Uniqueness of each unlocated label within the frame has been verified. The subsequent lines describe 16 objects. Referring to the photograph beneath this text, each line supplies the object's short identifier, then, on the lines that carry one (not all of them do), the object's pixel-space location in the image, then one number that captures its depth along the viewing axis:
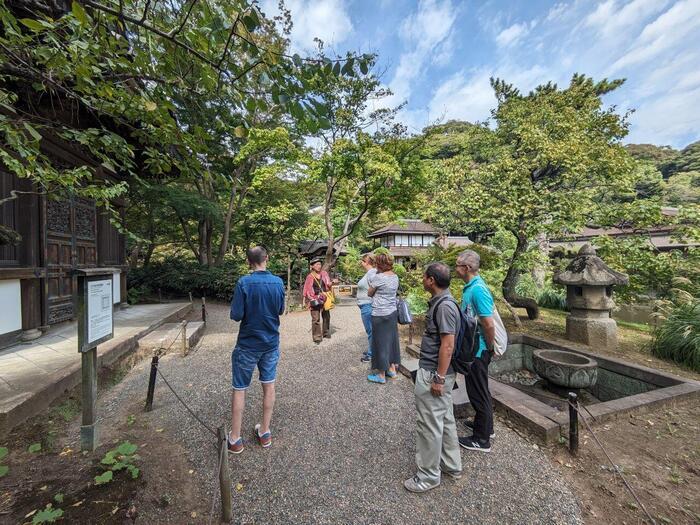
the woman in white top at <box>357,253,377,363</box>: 5.42
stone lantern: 6.18
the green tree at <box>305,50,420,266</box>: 9.41
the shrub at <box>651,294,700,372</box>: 5.28
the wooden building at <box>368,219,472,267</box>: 24.81
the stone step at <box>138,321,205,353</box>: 5.93
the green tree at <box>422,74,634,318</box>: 6.51
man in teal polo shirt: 2.85
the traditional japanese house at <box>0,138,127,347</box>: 4.90
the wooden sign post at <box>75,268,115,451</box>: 2.70
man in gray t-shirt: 2.41
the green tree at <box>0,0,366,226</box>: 1.91
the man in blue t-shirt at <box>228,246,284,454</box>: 2.86
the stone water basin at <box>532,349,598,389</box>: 4.38
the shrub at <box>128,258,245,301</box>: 13.13
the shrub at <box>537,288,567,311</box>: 11.62
